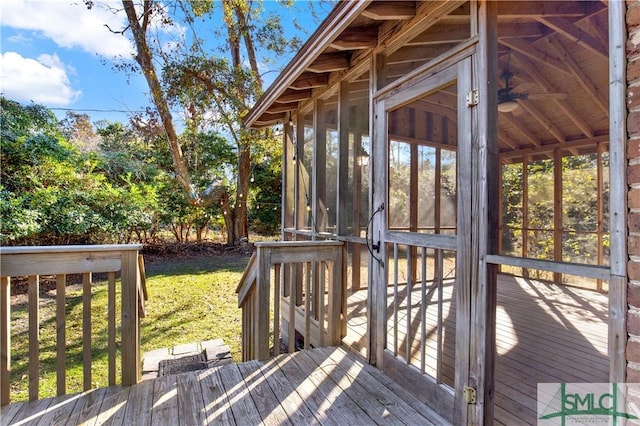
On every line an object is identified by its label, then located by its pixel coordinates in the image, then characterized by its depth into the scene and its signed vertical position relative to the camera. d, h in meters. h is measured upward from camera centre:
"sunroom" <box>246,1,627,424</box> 1.72 +0.21
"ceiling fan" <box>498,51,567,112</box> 2.77 +1.09
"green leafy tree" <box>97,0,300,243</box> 8.88 +4.13
